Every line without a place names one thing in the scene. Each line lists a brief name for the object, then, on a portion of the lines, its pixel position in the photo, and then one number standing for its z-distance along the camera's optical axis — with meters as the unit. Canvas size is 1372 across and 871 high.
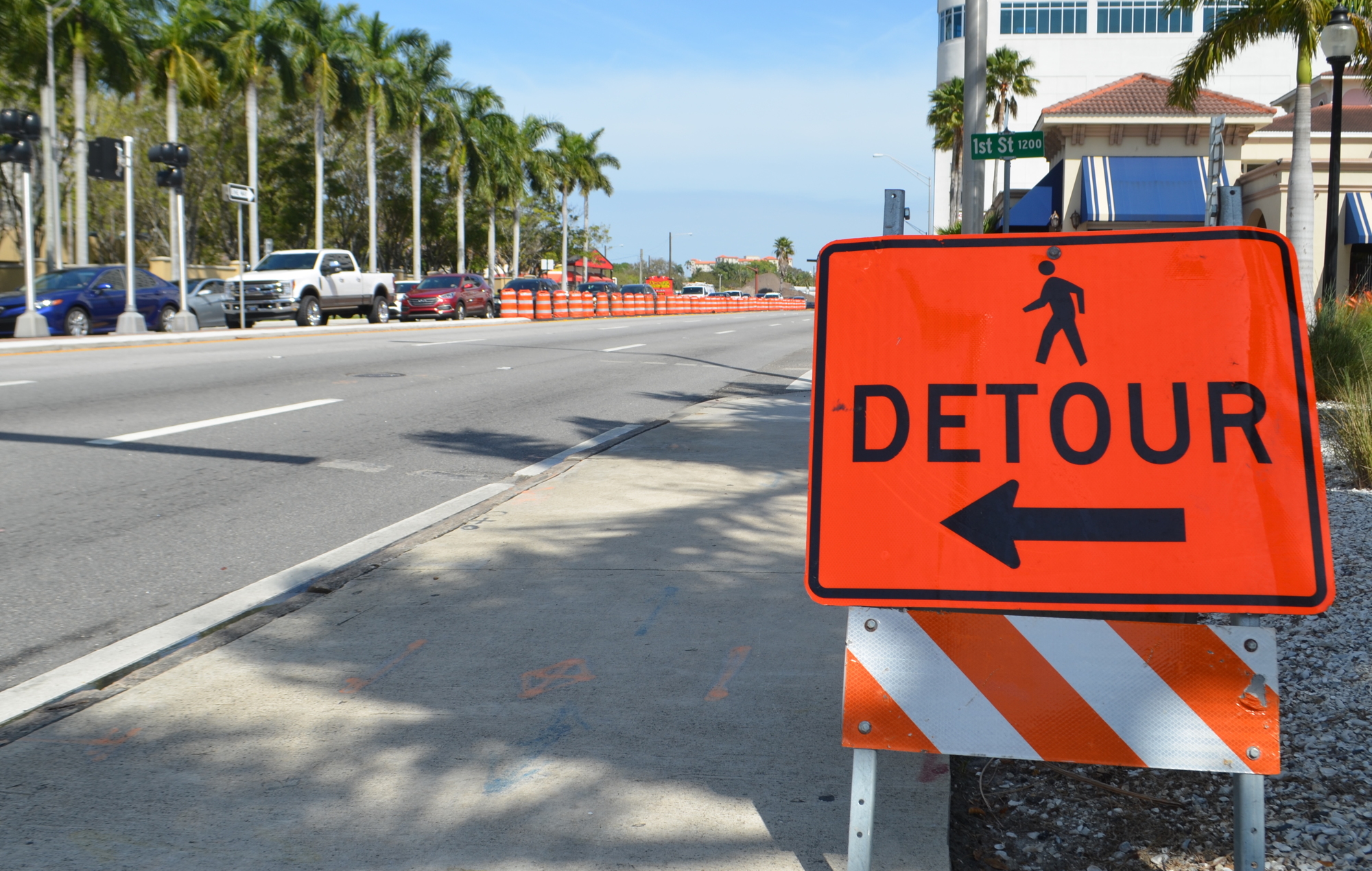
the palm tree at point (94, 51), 38.84
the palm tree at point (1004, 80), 49.22
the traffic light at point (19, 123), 21.81
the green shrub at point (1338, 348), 10.23
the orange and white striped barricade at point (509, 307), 42.59
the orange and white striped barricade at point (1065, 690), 2.52
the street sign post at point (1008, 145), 11.10
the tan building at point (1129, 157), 31.03
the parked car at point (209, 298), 30.20
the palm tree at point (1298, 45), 19.56
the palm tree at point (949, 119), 50.44
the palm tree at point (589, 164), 75.00
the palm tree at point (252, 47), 46.62
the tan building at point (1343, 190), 26.09
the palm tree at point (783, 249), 152.62
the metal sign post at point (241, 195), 26.39
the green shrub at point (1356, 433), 7.12
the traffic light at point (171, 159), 25.59
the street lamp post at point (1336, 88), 15.62
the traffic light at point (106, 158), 24.41
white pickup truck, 30.12
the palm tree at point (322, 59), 48.66
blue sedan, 23.56
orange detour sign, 2.58
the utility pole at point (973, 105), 11.88
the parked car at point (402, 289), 42.81
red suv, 38.44
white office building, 69.12
